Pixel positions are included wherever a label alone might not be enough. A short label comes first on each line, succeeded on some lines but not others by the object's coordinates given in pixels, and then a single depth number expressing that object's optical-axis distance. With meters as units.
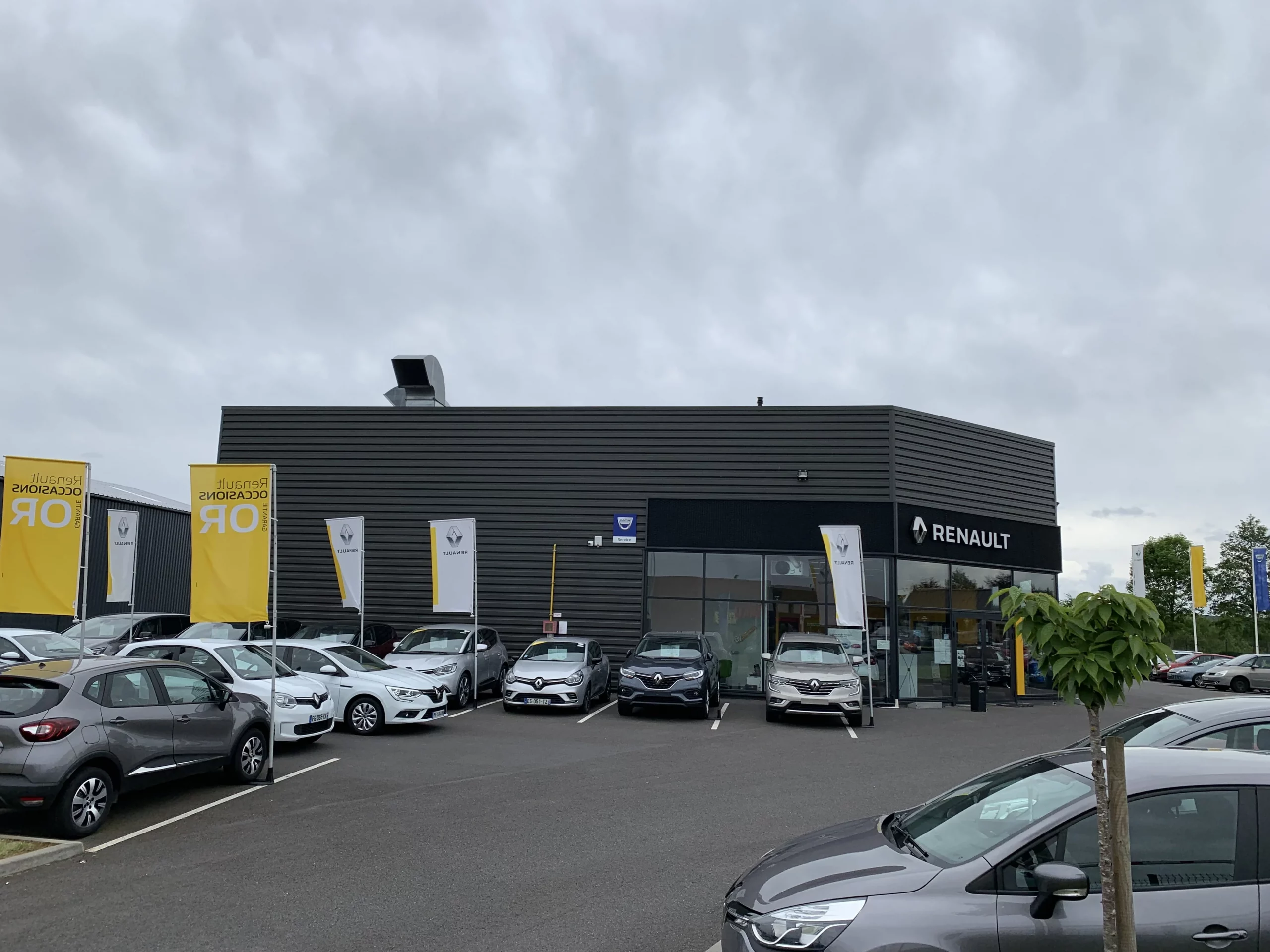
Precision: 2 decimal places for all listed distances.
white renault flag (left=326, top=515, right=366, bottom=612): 19.88
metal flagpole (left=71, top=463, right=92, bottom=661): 11.42
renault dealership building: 21.75
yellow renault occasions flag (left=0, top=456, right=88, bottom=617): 11.10
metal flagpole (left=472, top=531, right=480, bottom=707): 18.03
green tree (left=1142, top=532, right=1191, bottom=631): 71.06
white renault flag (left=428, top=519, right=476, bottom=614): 18.72
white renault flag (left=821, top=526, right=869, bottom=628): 18.17
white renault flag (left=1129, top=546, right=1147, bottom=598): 21.27
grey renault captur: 7.22
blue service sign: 22.39
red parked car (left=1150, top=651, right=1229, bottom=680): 38.22
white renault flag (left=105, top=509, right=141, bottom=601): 22.48
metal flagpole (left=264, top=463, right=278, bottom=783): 9.93
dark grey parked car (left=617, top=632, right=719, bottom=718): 16.34
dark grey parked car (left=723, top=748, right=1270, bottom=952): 3.55
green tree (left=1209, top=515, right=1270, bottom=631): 59.22
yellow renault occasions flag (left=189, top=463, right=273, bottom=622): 10.11
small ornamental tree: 3.36
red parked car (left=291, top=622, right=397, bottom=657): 19.56
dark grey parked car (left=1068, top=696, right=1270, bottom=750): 6.05
